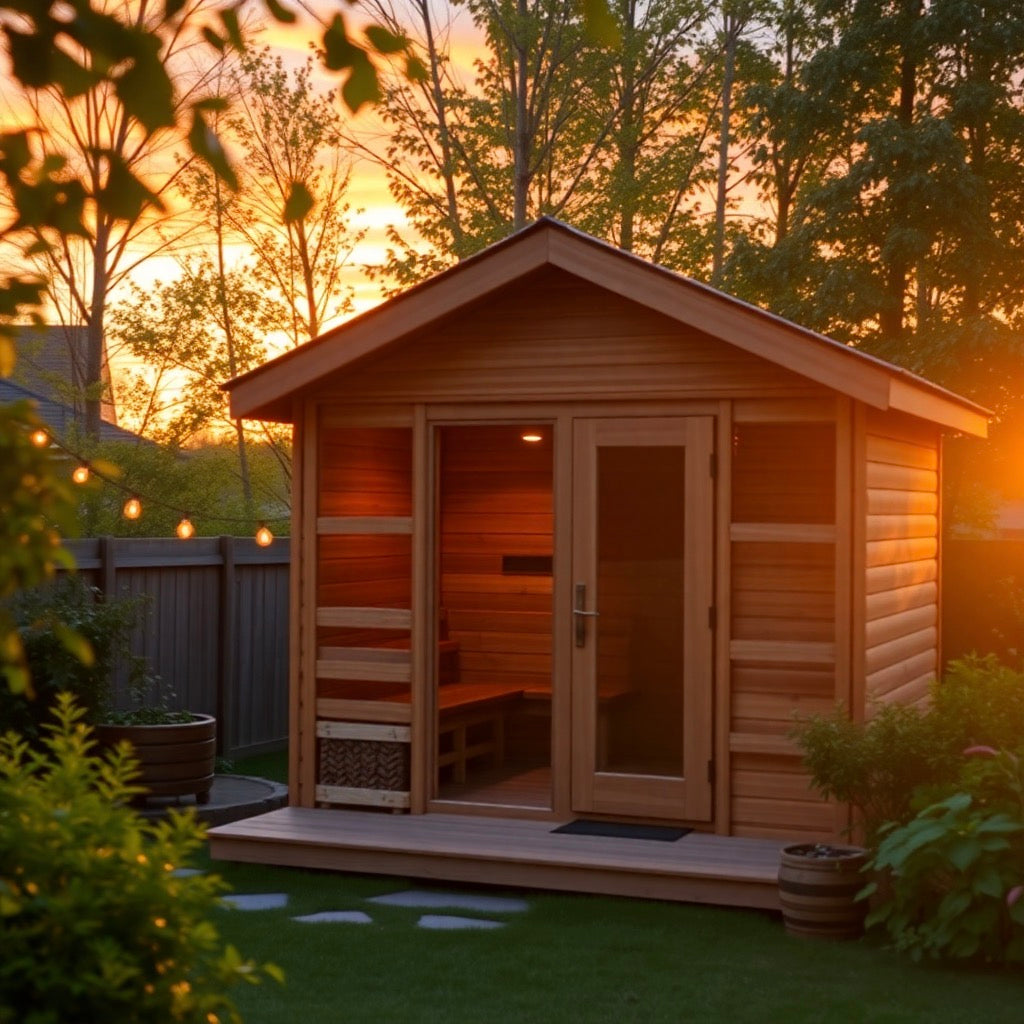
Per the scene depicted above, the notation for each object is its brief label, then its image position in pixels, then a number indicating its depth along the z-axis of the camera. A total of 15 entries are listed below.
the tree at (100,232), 20.38
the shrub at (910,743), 6.78
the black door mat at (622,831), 7.95
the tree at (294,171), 24.73
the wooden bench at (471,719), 9.57
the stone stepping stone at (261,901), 7.30
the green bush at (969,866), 6.04
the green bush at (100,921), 3.03
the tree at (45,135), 1.92
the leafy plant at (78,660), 9.05
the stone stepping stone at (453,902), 7.37
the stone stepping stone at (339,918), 7.04
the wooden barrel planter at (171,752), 9.27
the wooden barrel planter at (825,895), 6.79
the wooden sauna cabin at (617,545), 7.87
